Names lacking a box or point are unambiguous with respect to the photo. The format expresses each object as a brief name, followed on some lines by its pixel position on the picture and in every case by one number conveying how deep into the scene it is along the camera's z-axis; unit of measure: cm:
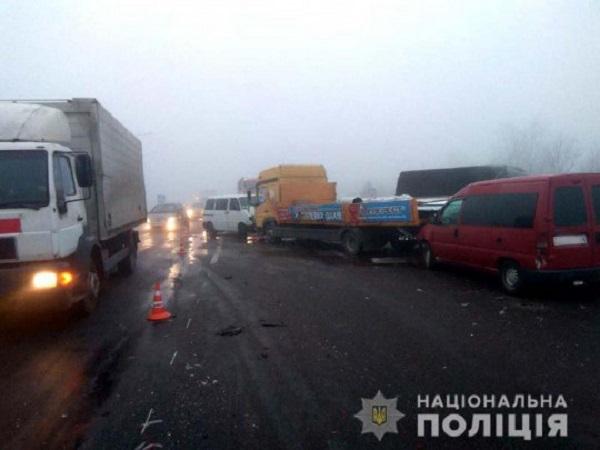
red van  693
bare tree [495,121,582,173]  4012
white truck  579
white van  2073
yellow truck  1223
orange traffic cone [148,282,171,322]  677
